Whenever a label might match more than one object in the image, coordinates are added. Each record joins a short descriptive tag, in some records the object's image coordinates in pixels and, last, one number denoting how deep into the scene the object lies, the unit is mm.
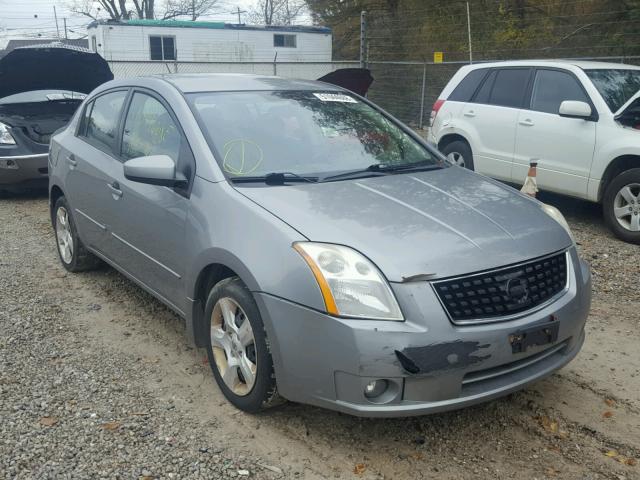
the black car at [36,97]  8320
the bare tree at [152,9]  41438
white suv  6508
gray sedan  2768
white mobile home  23359
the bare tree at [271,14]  45875
